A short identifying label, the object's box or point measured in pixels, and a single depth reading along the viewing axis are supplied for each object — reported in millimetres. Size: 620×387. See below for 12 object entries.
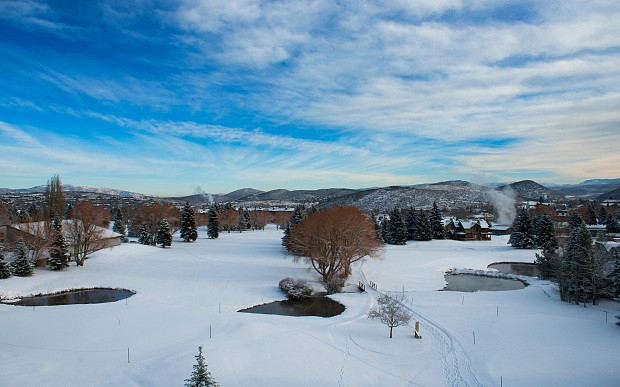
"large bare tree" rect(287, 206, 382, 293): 32438
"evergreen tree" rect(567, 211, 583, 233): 57831
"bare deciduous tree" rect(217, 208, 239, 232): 90500
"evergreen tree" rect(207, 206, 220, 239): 70688
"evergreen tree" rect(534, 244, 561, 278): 31266
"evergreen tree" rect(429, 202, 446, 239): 67312
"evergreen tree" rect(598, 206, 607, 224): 88450
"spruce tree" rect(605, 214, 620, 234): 66875
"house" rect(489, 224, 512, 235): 82944
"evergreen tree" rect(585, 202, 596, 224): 84062
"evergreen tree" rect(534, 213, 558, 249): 53344
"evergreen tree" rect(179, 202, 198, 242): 64062
